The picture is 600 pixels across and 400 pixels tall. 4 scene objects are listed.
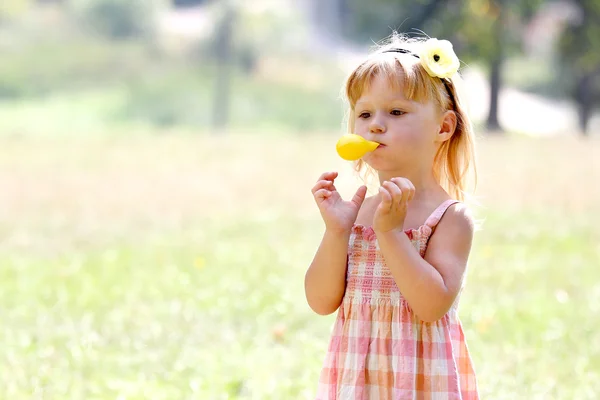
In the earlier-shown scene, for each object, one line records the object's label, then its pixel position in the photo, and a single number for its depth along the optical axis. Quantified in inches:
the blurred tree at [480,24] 830.5
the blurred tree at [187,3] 1211.9
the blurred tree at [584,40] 848.6
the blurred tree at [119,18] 1067.9
